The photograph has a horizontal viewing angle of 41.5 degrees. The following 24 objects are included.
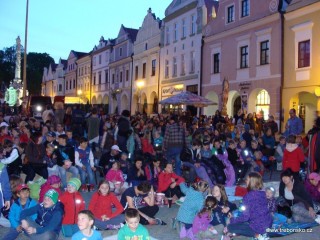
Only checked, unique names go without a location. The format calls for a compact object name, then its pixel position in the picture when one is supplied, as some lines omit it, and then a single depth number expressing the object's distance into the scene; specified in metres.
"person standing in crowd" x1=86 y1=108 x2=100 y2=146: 14.51
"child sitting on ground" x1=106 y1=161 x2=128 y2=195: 10.10
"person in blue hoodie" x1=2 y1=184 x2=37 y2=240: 6.65
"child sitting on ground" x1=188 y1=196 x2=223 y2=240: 6.59
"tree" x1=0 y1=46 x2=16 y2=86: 89.06
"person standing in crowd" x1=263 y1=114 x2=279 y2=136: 15.10
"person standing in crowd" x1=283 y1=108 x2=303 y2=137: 15.20
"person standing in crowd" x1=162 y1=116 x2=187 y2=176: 12.09
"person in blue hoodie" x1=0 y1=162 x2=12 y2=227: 6.76
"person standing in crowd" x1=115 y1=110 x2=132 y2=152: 12.90
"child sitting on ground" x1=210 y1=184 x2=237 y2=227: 7.32
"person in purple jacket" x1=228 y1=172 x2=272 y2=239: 6.72
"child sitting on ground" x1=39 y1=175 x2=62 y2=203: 7.74
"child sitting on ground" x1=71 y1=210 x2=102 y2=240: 5.20
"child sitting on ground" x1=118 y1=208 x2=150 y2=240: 5.42
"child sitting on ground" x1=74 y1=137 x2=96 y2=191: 11.07
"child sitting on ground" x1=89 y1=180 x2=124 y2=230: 7.50
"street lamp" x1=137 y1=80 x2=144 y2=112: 34.42
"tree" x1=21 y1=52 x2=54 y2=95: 89.38
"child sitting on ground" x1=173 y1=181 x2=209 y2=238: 7.07
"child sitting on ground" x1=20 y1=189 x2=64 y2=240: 6.34
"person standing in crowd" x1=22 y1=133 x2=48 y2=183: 10.25
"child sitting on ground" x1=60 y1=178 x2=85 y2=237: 7.12
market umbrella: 19.66
